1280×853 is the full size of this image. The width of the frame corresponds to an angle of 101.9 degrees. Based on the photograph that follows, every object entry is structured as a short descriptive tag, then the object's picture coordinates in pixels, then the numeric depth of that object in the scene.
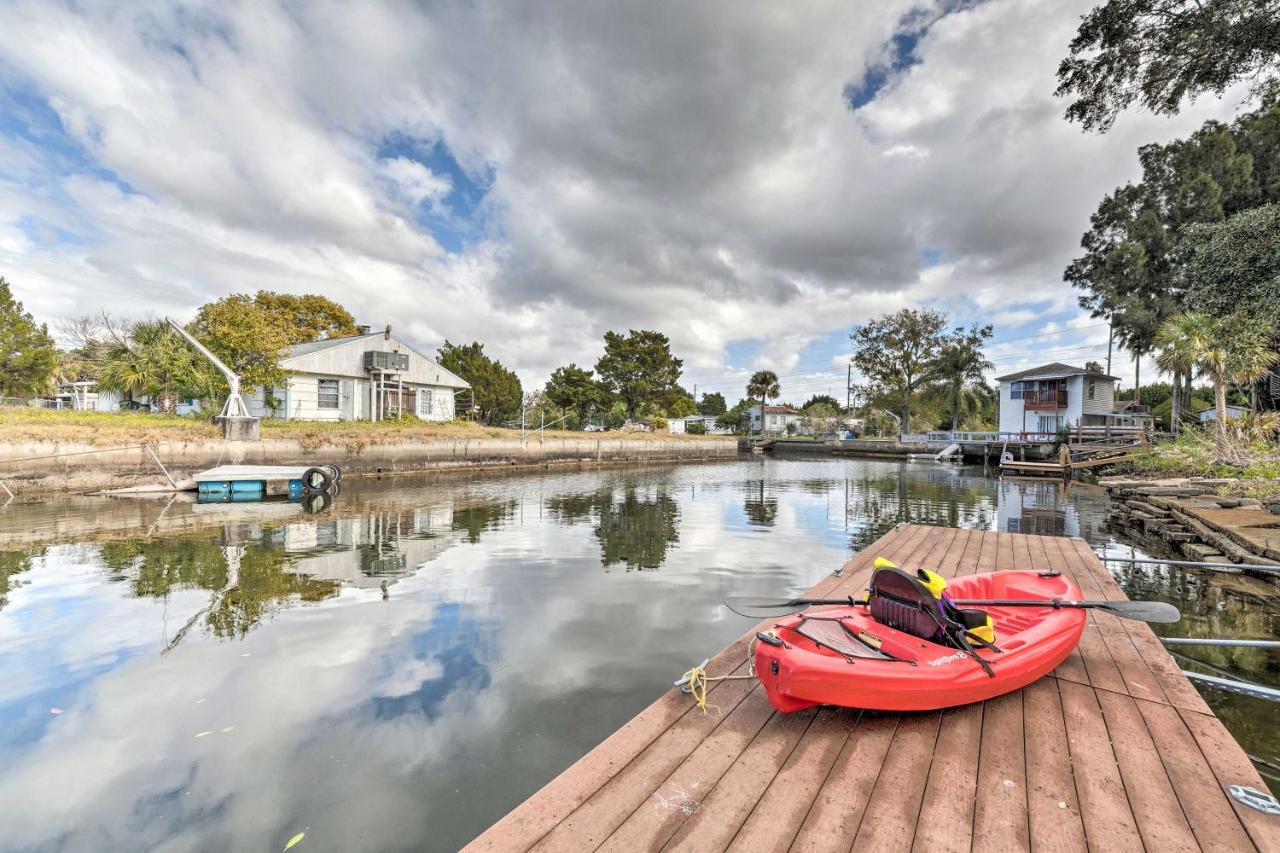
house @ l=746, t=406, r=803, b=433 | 76.06
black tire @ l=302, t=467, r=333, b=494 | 17.96
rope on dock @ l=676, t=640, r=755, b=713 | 3.64
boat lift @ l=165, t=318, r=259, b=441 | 20.91
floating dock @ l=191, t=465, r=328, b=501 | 16.73
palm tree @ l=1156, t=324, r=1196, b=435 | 20.84
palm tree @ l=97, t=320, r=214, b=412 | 23.77
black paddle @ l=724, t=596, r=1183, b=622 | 4.25
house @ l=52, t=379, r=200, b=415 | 29.69
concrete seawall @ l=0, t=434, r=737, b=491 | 16.67
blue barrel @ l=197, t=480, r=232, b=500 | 16.73
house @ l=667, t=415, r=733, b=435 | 62.81
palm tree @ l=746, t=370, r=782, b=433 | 63.56
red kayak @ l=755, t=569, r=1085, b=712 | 3.20
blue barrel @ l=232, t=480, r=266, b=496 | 17.03
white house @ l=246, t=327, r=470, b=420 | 28.12
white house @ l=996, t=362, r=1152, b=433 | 41.97
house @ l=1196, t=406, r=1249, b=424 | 27.23
